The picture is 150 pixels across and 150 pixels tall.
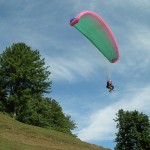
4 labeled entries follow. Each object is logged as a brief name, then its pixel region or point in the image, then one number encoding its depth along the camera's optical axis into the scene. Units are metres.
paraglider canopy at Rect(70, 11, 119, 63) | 24.04
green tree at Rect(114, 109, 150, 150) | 63.25
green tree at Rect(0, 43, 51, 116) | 60.94
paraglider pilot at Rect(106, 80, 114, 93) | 24.83
